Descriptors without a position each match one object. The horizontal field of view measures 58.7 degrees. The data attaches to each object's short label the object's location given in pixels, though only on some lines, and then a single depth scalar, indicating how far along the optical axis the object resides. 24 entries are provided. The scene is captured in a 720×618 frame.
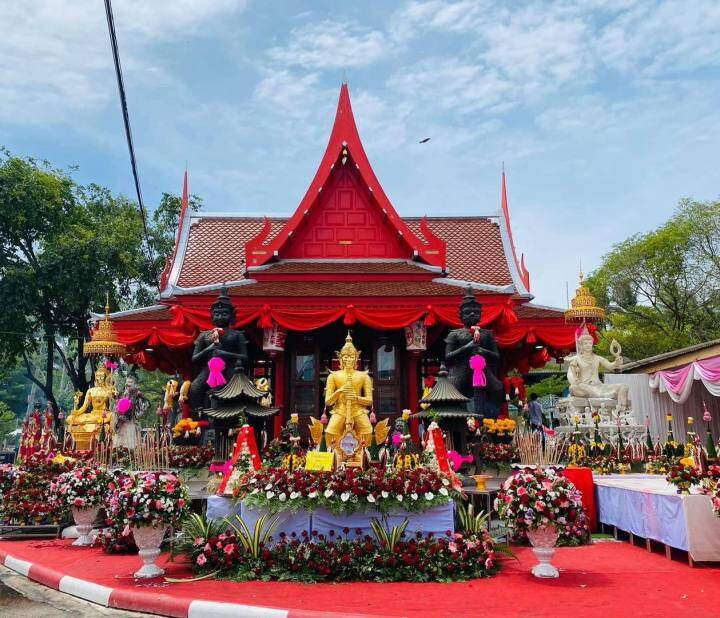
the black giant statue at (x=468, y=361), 11.56
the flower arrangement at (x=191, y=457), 10.86
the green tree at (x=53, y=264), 23.66
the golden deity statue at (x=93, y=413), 14.32
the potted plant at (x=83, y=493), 8.55
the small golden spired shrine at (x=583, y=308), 13.44
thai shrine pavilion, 13.54
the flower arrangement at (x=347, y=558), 6.51
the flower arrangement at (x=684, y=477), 7.05
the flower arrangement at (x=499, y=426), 11.13
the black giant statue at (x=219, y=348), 11.34
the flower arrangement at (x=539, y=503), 6.38
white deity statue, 13.73
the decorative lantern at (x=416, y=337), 13.92
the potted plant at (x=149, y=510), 6.55
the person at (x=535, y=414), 18.99
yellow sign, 7.55
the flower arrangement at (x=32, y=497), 9.91
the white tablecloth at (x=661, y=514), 6.88
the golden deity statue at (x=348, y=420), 9.98
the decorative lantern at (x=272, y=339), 13.73
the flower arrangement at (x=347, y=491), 6.84
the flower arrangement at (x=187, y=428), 11.77
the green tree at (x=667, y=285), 27.95
